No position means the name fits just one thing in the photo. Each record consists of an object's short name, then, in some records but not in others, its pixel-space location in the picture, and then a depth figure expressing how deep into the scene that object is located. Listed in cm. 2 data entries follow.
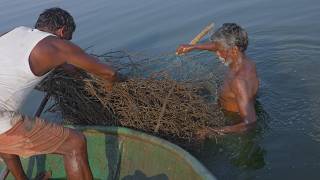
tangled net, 454
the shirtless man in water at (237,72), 471
